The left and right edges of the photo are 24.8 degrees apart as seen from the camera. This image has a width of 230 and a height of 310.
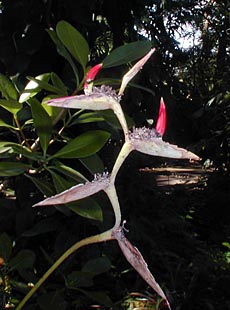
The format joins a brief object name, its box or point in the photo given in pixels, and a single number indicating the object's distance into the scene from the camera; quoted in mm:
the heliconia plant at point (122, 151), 676
